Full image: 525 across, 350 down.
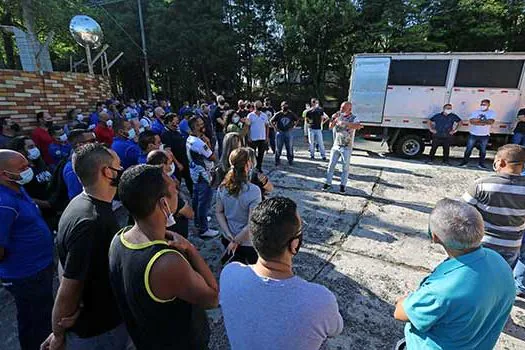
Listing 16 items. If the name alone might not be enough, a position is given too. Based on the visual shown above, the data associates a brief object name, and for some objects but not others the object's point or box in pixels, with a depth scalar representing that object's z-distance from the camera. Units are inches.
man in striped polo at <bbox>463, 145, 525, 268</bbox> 93.5
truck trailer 299.0
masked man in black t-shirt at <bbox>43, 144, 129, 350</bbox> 57.8
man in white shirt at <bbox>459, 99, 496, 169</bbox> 284.4
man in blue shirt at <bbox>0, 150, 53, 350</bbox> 76.5
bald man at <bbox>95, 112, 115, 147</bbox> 202.6
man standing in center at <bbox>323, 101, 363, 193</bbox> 207.9
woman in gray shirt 99.9
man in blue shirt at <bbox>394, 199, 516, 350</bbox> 52.1
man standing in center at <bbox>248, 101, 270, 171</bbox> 266.8
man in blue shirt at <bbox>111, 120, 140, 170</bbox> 143.8
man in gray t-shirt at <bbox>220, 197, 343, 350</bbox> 43.4
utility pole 642.2
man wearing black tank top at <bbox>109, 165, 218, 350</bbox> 48.0
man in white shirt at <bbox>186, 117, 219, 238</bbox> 155.1
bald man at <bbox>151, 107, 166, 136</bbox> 232.6
